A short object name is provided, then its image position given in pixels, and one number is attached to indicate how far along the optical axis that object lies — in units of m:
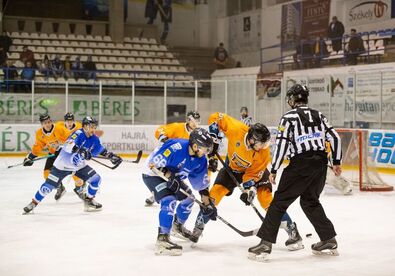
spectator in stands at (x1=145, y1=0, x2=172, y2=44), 23.20
